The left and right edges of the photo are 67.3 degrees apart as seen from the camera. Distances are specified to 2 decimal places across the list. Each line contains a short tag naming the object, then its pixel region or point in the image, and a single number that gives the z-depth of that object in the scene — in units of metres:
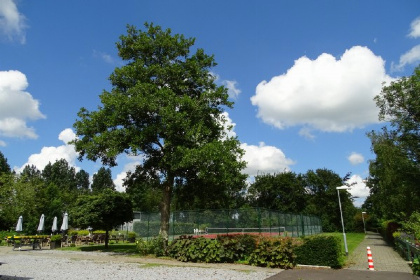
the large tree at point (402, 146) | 22.47
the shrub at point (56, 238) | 25.32
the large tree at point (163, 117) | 16.91
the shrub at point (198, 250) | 15.16
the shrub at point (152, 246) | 17.51
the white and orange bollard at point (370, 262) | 12.27
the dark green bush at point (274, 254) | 13.55
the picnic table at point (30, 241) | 23.91
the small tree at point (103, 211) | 22.38
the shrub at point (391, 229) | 25.46
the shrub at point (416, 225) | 11.58
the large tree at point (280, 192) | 69.00
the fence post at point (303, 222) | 25.98
